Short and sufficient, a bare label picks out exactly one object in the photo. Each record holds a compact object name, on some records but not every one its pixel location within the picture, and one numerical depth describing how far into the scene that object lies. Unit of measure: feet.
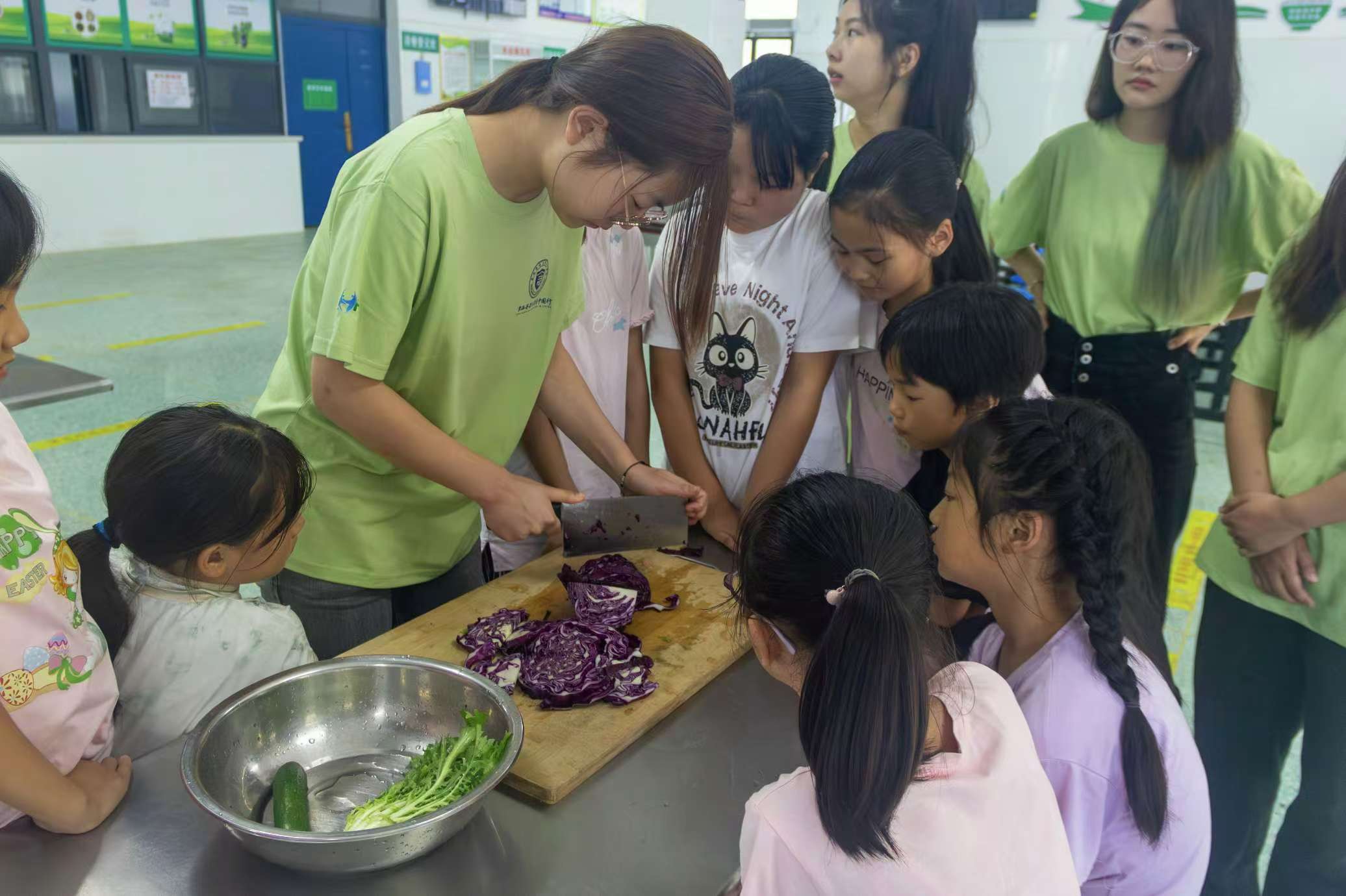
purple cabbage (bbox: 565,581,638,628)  4.56
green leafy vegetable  3.17
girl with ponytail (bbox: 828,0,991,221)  6.89
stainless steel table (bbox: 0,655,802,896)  3.05
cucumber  3.23
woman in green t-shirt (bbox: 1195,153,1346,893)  4.95
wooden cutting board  3.61
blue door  29.50
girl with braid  3.56
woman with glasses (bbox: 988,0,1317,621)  6.53
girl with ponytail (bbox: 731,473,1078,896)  2.65
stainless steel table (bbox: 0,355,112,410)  6.90
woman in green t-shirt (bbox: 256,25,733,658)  3.93
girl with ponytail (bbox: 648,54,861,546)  5.70
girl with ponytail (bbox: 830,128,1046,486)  5.60
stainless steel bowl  3.14
